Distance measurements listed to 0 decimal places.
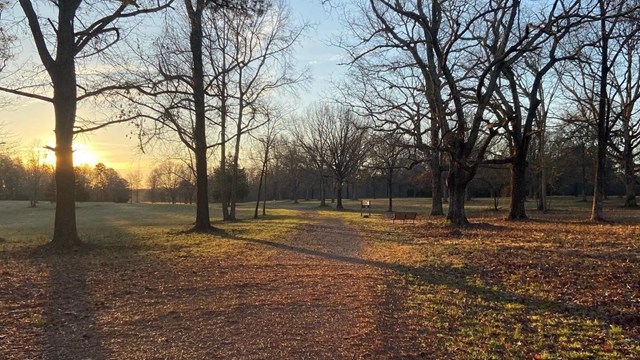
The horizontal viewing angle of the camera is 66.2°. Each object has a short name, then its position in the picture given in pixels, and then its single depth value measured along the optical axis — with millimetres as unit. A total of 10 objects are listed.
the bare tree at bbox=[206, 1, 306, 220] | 17853
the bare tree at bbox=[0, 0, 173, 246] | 12172
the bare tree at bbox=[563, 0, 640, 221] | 15578
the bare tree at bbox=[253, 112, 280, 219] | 34625
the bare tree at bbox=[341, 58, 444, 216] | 24469
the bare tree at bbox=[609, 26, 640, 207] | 31891
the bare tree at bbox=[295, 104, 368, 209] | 48094
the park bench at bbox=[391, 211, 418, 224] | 24878
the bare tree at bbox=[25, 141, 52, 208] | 59634
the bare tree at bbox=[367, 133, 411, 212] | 24547
